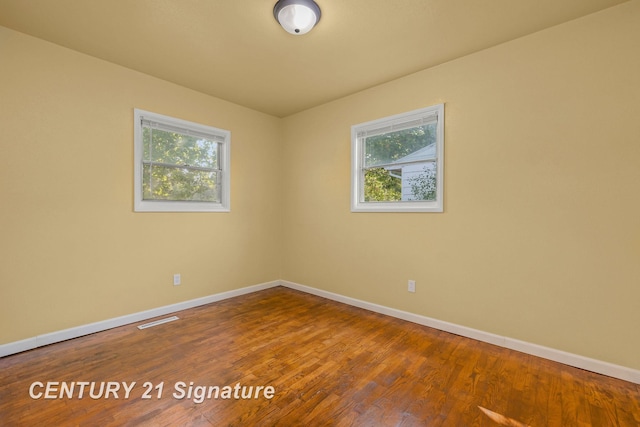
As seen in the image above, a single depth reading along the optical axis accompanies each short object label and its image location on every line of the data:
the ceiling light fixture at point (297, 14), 1.97
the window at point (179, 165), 3.05
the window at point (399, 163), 2.92
